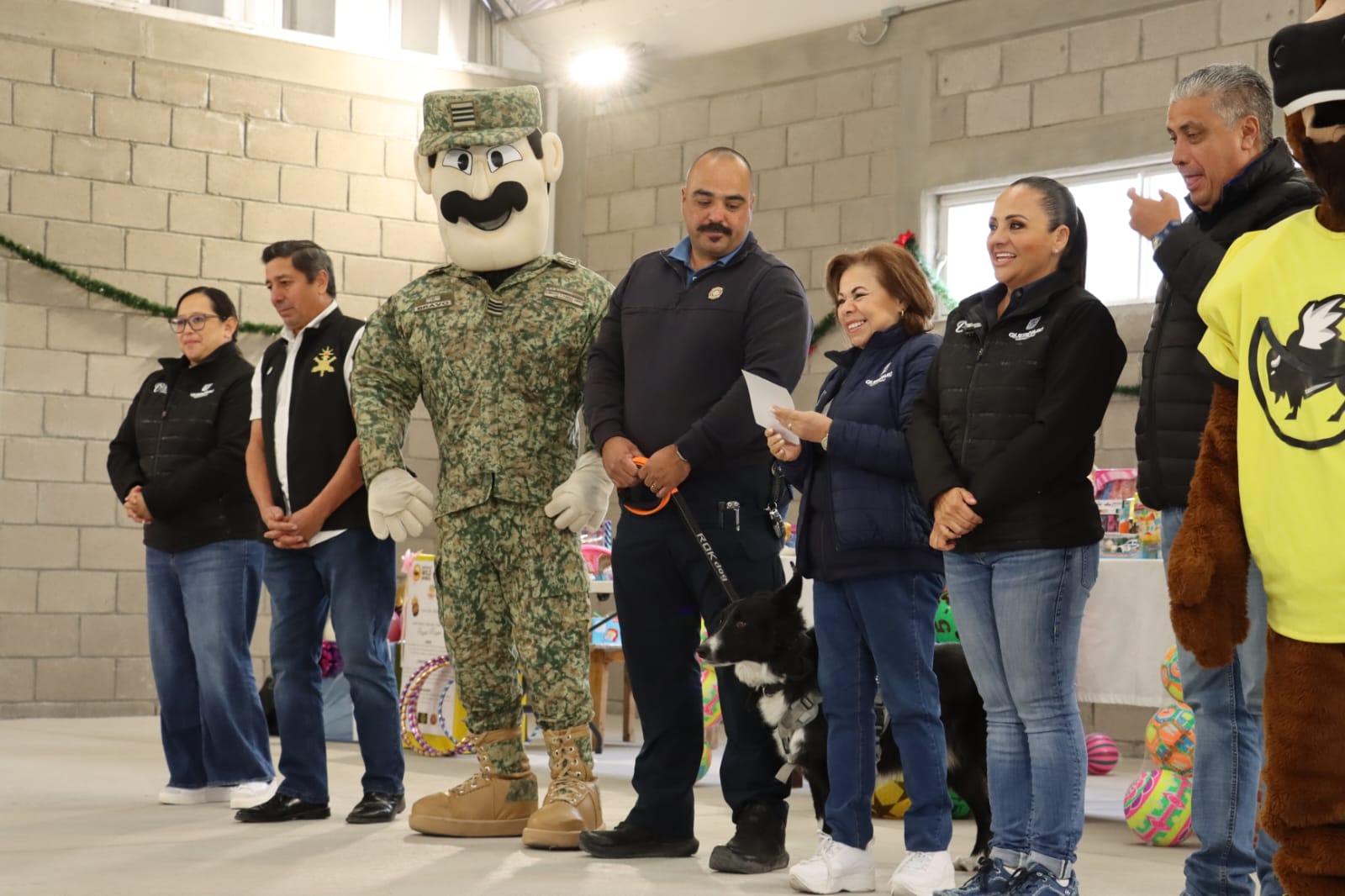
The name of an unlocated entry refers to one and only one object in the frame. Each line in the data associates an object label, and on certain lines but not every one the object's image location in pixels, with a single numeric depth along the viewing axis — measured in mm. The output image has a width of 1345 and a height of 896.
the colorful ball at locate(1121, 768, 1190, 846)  4250
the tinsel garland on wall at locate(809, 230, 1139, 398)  7281
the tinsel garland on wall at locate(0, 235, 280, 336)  7656
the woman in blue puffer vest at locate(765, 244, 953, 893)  3250
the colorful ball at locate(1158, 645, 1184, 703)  4203
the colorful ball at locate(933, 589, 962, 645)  4926
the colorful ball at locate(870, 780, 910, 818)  4738
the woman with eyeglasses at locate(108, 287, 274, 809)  4570
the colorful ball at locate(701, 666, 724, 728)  5548
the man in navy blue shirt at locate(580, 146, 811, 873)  3600
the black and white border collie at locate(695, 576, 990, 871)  3547
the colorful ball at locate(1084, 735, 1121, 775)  5586
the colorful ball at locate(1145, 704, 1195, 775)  4227
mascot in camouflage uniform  3826
